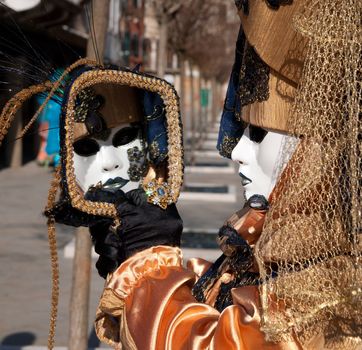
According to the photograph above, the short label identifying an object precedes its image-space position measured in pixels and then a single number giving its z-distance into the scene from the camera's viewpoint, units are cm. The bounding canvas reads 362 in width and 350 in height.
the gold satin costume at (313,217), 367
